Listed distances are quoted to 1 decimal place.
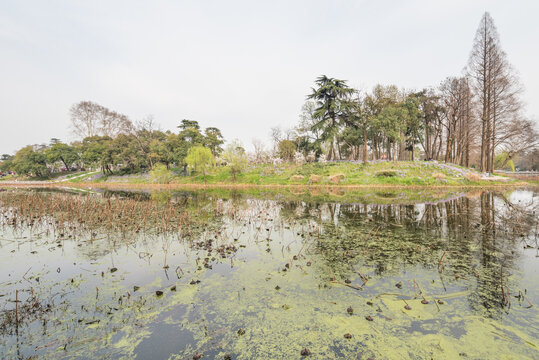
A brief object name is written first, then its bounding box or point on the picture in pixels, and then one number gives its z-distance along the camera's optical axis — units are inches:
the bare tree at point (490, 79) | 1234.6
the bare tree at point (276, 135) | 3004.4
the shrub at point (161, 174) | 1823.1
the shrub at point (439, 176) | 1347.2
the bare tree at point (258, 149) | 2946.9
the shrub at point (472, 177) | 1321.4
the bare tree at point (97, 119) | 2733.8
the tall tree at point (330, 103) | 1601.9
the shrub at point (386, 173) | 1406.3
